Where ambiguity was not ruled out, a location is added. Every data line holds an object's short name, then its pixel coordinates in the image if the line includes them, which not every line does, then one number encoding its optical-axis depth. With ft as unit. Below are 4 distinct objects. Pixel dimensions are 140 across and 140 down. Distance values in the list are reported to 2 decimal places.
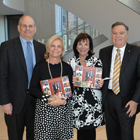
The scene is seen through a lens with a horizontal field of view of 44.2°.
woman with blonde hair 7.20
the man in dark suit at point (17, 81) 7.75
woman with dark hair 8.08
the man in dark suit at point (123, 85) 7.88
